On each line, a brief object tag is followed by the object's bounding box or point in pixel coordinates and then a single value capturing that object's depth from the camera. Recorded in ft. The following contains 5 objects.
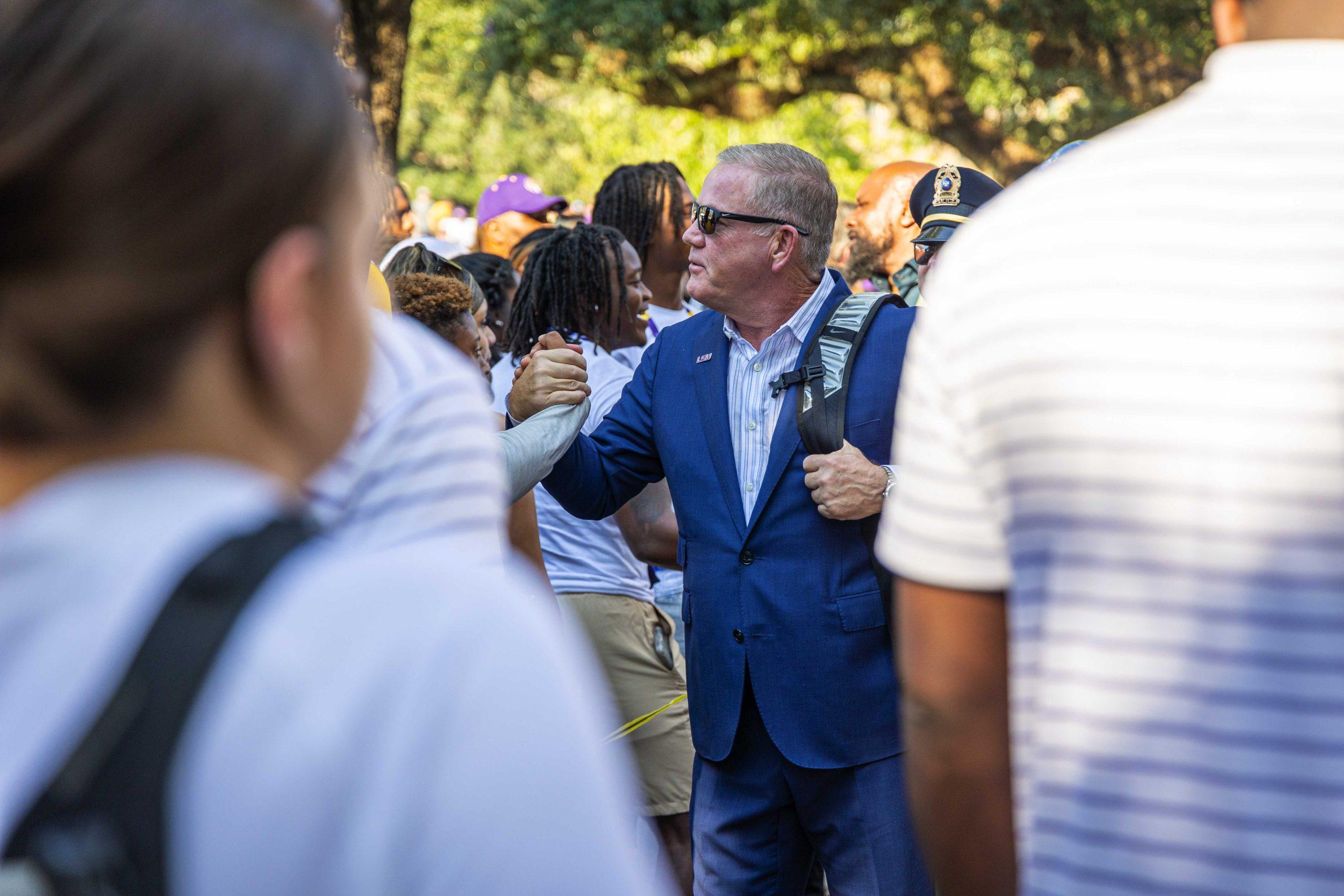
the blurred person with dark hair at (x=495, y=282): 19.89
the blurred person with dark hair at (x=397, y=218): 15.03
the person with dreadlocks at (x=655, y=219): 18.88
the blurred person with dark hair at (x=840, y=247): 25.95
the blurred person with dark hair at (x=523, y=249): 21.95
